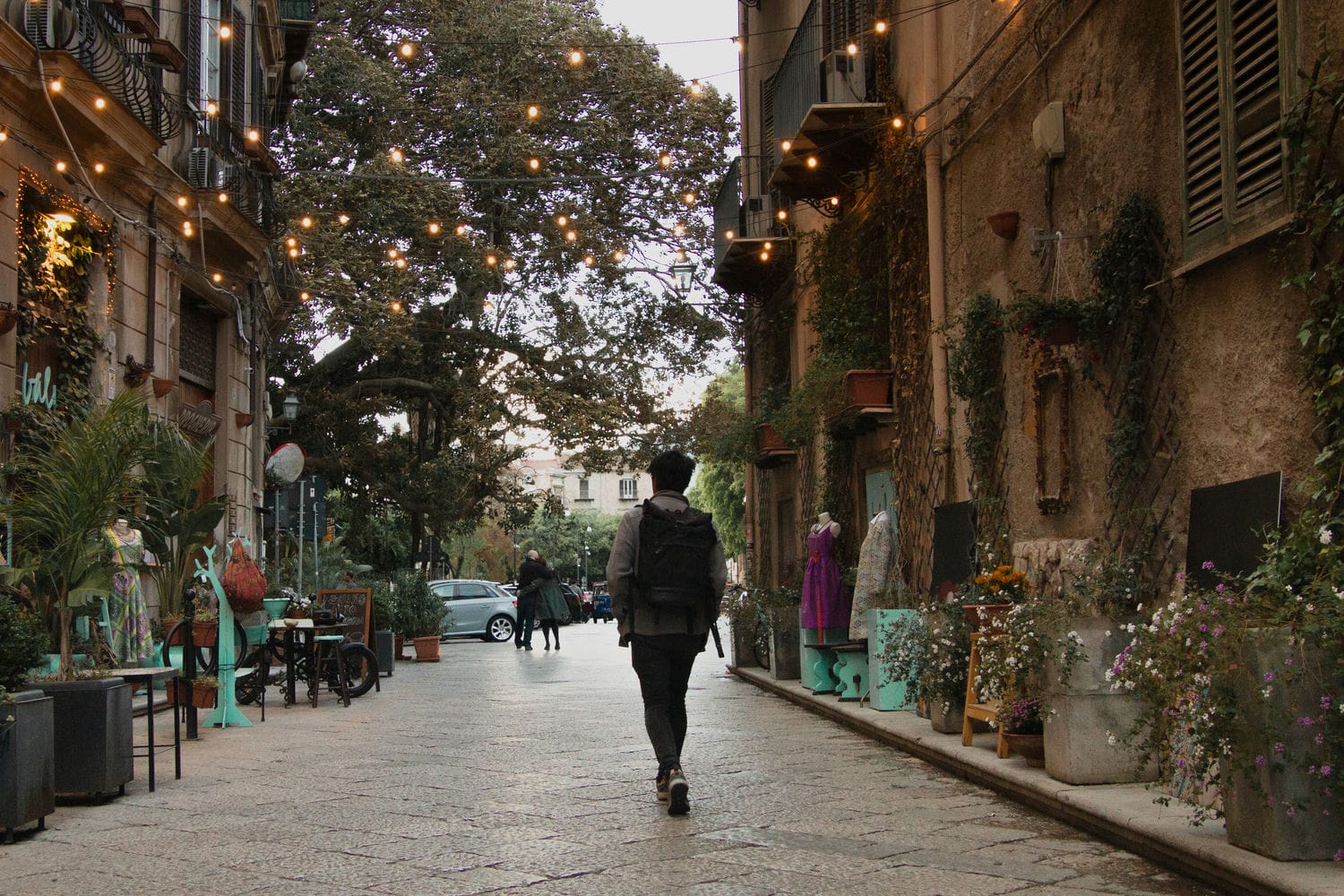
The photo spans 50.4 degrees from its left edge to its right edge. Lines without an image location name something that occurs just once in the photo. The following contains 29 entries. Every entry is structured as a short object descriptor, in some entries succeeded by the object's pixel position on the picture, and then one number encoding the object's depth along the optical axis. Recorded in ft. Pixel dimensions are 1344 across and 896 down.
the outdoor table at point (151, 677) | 25.95
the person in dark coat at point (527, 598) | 81.56
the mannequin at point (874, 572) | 40.09
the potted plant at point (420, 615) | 74.79
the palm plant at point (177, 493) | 33.58
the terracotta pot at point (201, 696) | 36.11
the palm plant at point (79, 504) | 26.76
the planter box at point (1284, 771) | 16.38
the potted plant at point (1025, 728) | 26.08
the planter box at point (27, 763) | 21.06
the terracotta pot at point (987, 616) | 28.68
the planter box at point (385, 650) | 62.03
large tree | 84.43
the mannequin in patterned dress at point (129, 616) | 42.47
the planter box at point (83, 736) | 24.13
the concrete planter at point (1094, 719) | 23.62
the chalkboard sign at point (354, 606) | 58.54
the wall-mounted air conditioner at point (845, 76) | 45.98
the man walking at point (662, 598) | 24.04
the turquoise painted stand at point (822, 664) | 44.39
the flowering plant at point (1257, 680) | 16.25
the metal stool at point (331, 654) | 46.07
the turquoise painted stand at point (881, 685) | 37.63
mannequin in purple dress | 44.09
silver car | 108.17
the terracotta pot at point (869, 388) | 45.42
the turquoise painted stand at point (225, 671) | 36.76
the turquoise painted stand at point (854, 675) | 41.19
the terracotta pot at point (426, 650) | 74.59
